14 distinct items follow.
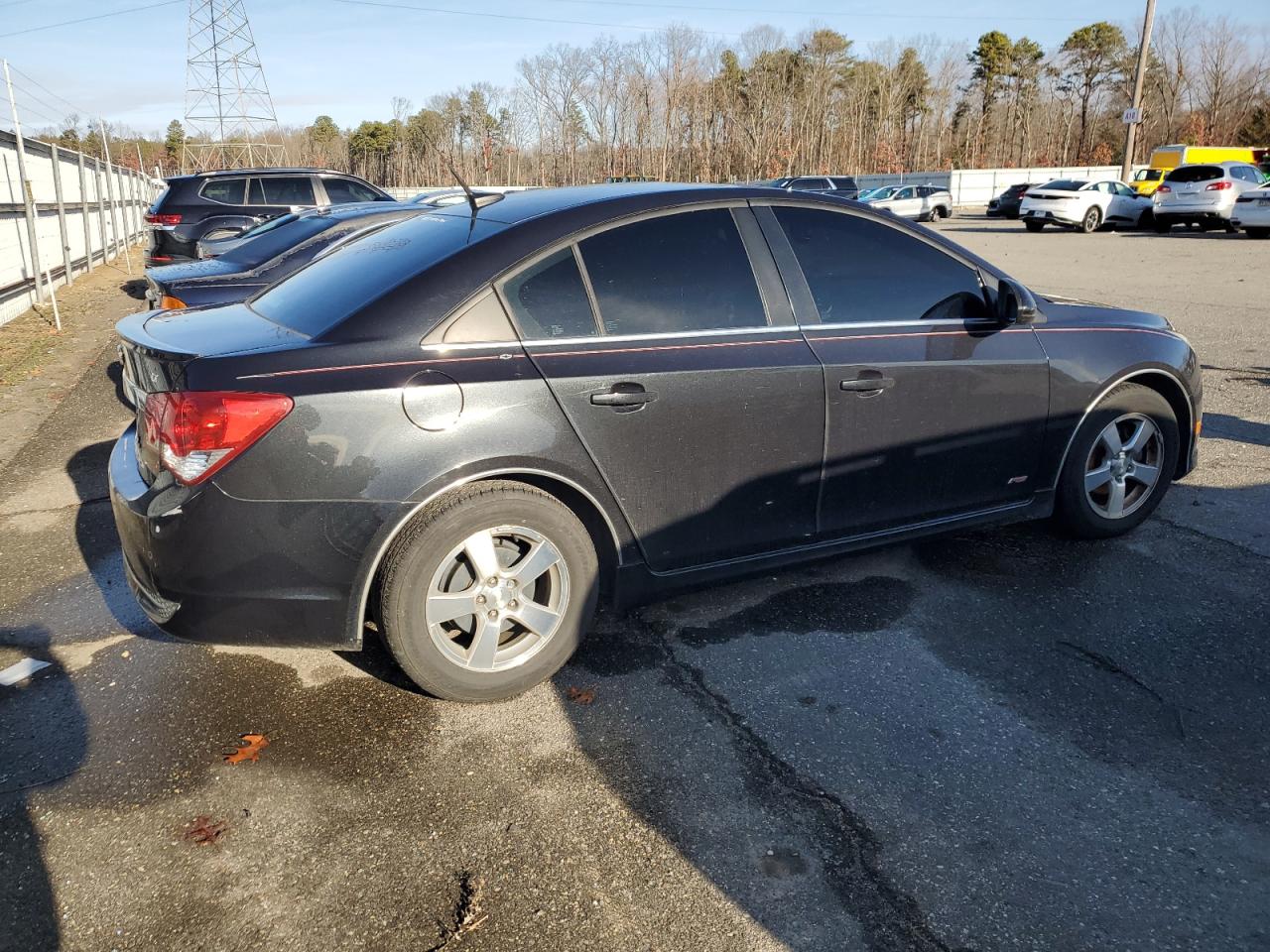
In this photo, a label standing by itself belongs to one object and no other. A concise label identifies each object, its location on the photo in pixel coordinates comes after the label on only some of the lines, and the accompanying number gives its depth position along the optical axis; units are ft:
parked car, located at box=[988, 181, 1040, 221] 118.83
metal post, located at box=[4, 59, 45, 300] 38.34
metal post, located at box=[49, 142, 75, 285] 44.45
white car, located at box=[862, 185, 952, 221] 123.03
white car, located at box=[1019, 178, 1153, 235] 95.03
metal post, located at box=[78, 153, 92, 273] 51.07
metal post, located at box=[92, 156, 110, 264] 61.52
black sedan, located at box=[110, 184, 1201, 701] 9.57
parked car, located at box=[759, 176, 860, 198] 119.14
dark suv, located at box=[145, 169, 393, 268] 41.42
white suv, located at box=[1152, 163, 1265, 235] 83.66
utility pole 109.81
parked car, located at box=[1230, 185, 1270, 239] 78.07
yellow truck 146.04
